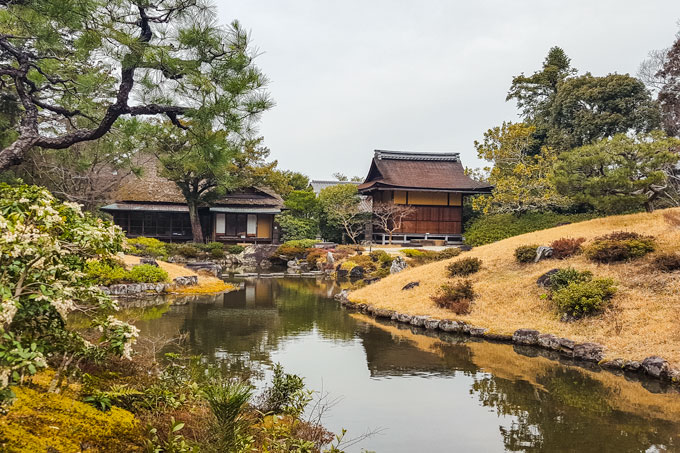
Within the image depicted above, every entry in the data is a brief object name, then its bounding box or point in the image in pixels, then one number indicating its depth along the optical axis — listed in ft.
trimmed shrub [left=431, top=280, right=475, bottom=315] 48.80
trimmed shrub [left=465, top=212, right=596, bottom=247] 104.01
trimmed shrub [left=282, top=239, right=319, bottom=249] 121.60
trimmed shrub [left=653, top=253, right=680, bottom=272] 43.88
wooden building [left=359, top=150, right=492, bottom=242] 126.52
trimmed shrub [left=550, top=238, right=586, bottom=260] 53.42
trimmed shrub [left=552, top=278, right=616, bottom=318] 41.32
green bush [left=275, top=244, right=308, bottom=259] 115.55
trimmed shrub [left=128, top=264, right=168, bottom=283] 62.97
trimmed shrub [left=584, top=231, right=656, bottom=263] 48.21
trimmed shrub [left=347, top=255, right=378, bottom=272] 93.13
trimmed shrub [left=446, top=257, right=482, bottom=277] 57.26
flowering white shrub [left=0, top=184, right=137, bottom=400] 13.33
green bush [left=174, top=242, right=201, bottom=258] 105.70
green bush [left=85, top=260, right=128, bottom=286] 58.75
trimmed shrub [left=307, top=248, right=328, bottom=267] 107.24
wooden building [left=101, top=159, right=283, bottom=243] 123.95
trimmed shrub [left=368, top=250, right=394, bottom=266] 92.25
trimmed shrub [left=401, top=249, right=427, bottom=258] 94.55
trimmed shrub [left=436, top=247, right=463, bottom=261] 73.05
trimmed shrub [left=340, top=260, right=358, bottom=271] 94.94
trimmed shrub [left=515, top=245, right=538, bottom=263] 55.06
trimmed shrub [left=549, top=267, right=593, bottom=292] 45.96
